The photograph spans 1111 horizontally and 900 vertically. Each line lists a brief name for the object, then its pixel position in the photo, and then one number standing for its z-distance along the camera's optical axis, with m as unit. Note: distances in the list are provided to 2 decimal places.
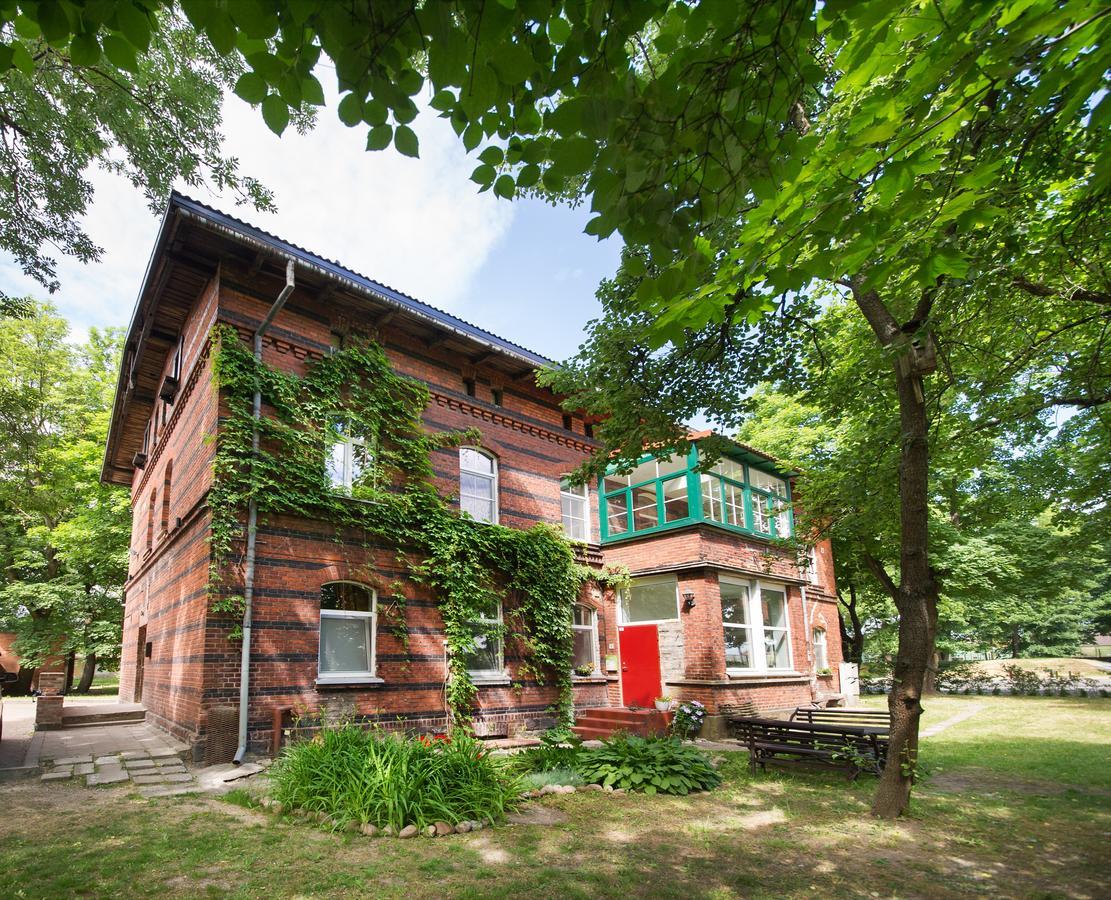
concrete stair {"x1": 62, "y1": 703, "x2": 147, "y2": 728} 13.83
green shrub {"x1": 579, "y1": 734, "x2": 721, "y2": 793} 8.82
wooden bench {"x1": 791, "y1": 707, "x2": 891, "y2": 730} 12.06
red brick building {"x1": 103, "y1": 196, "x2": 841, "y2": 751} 10.53
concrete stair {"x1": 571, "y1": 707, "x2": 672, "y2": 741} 13.66
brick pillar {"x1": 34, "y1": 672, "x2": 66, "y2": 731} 13.27
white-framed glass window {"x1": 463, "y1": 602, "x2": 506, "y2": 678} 13.23
